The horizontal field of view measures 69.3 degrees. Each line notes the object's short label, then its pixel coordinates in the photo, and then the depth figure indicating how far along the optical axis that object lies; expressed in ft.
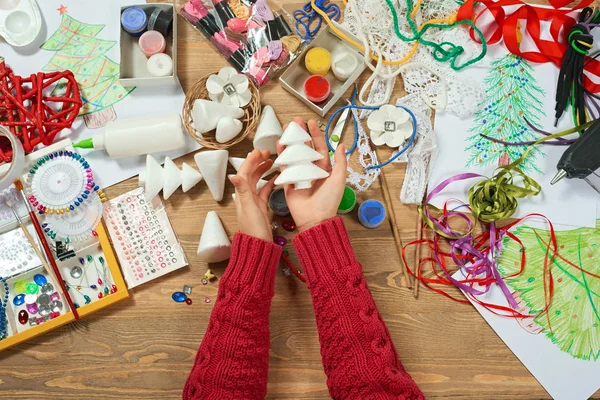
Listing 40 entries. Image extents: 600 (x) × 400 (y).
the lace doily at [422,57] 2.93
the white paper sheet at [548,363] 2.66
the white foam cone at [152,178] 2.80
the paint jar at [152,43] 2.93
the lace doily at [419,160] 2.85
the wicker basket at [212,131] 2.80
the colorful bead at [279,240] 2.83
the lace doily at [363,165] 2.88
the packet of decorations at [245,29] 2.98
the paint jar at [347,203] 2.80
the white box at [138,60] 2.87
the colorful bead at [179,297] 2.77
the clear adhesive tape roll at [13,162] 2.62
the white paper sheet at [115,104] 2.91
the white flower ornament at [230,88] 2.83
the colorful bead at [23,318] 2.74
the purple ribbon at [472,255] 2.76
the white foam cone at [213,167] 2.72
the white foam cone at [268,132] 2.76
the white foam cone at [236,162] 2.82
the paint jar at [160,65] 2.92
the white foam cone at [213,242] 2.69
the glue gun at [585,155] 2.61
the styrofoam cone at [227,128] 2.71
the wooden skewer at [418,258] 2.78
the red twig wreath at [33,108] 2.79
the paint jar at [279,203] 2.81
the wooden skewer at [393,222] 2.80
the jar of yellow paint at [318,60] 2.91
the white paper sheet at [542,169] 2.84
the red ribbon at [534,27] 2.96
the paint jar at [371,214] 2.79
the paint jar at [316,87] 2.86
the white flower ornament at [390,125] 2.85
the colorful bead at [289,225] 2.84
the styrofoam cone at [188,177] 2.81
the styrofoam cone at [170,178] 2.79
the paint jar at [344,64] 2.94
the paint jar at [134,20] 2.92
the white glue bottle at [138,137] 2.78
